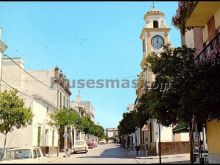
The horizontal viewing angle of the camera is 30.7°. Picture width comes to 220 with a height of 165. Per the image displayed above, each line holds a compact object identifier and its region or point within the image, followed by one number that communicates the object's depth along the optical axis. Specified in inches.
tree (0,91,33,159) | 1027.3
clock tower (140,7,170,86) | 1958.7
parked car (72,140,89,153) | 1908.2
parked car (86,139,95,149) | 2849.2
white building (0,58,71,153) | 1466.5
